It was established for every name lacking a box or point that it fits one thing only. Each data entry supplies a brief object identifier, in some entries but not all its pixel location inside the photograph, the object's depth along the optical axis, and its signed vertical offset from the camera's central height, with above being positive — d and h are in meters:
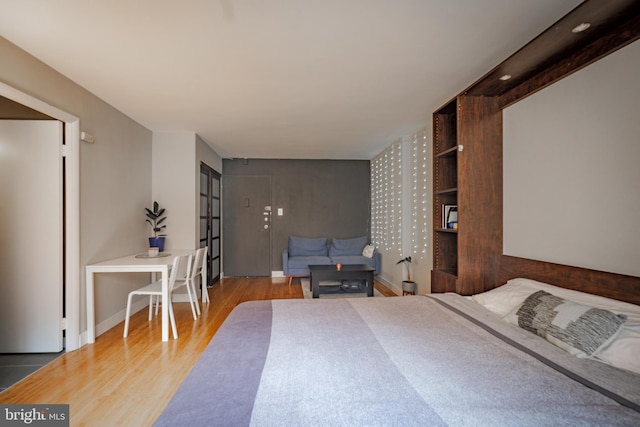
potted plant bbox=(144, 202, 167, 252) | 3.88 -0.11
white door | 2.62 -0.14
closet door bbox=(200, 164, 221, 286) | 4.88 -0.05
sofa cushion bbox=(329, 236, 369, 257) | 6.00 -0.63
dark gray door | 6.09 -0.24
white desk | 2.82 -0.54
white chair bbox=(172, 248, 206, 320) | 3.45 -0.76
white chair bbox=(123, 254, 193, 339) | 2.96 -0.77
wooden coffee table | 4.13 -0.83
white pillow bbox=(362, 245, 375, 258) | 5.65 -0.69
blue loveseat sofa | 5.81 -0.68
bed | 0.88 -0.59
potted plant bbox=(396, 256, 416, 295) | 4.05 -0.98
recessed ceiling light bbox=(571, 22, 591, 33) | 1.73 +1.09
